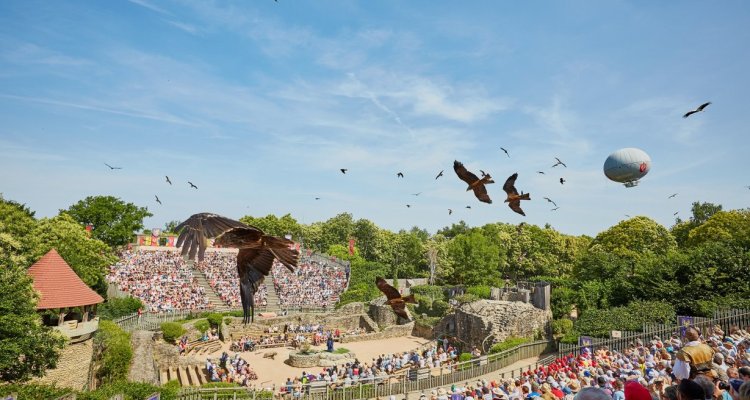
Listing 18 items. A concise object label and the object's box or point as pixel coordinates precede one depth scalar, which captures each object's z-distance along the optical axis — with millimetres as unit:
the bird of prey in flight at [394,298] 6422
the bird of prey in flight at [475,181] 6355
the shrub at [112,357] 15688
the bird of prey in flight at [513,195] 6742
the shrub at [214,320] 29203
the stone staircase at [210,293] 34531
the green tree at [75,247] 25491
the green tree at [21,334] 12828
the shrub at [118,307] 27669
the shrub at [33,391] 10613
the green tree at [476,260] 46750
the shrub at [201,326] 28094
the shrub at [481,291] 38641
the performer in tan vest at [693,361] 5591
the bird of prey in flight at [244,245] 3301
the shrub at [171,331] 25453
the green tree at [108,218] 43500
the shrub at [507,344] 22703
